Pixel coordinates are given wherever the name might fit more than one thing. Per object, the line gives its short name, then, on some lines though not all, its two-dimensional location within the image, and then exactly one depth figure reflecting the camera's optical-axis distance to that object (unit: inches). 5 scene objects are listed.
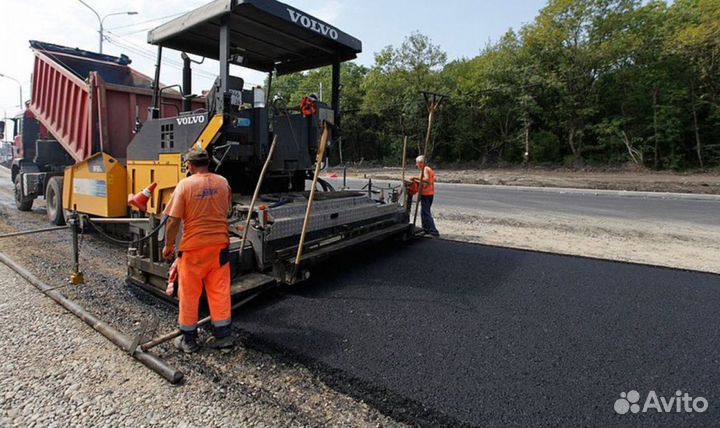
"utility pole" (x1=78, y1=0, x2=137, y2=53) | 740.6
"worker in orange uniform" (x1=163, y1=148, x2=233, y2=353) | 110.8
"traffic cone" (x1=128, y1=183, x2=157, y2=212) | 133.0
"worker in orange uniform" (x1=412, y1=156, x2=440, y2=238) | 272.7
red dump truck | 233.5
